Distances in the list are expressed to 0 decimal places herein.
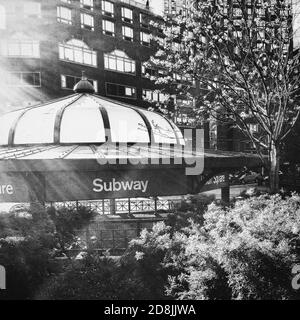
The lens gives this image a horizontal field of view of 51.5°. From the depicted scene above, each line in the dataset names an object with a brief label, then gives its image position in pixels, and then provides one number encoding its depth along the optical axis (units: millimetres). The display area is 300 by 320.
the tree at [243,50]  11125
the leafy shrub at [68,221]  8903
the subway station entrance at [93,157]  8820
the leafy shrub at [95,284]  6117
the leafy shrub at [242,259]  5238
